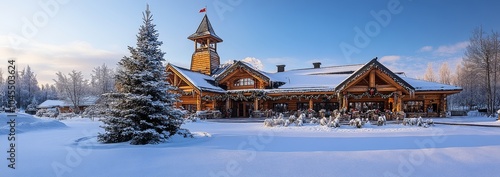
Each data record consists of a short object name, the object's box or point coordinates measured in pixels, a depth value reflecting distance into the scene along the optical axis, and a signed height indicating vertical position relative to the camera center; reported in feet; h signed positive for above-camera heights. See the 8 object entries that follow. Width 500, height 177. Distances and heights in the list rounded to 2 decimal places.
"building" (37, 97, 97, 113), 154.68 -6.88
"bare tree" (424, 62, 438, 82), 200.20 +14.79
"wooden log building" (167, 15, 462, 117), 68.18 +1.05
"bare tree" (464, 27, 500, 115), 81.92 +13.02
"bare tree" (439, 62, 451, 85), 192.49 +15.05
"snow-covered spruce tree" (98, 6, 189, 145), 31.86 -0.81
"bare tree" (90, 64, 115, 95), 159.44 +9.11
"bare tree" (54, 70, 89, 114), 142.61 +2.38
